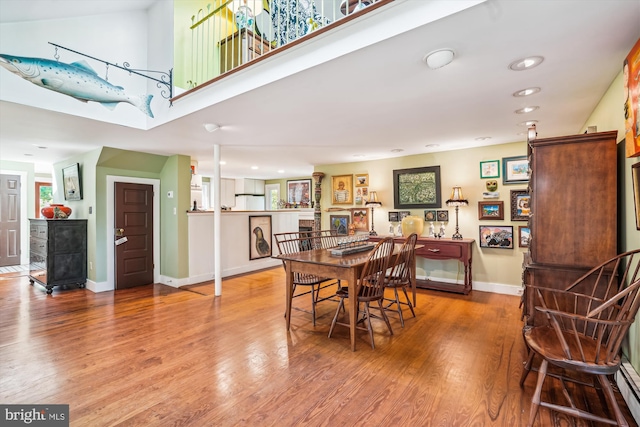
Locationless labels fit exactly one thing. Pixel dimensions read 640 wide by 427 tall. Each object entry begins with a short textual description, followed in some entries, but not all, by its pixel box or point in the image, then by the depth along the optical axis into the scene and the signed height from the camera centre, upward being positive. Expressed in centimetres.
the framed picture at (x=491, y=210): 439 +0
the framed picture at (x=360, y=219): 566 -17
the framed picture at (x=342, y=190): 584 +42
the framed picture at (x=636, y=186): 172 +14
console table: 429 -64
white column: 437 -12
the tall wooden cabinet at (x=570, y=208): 211 +1
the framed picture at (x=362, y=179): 564 +60
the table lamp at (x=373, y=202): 526 +15
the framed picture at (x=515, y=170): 421 +58
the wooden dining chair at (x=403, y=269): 311 -67
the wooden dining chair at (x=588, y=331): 152 -76
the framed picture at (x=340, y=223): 588 -26
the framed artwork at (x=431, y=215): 491 -8
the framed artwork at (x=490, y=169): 441 +63
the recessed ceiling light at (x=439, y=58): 182 +97
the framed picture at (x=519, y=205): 420 +7
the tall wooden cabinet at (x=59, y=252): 452 -65
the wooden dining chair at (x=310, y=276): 327 -73
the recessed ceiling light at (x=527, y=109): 283 +99
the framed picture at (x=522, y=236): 422 -38
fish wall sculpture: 273 +134
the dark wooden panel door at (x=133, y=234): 489 -40
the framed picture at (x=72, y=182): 491 +51
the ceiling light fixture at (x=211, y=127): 331 +96
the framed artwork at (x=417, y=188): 491 +39
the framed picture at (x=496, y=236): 434 -40
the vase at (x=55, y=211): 476 +0
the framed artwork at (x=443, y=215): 482 -8
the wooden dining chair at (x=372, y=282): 268 -69
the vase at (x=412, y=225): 486 -24
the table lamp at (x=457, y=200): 448 +15
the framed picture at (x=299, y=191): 953 +64
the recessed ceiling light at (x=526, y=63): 191 +98
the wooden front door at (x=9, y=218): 627 -14
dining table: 260 -54
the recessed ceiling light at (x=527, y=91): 241 +99
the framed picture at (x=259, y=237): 617 -56
